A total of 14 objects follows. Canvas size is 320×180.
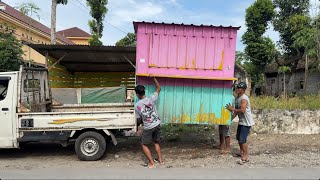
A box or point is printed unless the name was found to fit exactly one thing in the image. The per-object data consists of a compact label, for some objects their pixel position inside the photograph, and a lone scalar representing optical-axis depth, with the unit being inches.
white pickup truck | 185.9
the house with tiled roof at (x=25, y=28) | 575.0
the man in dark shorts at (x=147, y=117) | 178.2
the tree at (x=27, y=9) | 402.1
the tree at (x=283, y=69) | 665.3
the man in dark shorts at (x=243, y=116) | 184.7
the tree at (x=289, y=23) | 678.9
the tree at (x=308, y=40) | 480.9
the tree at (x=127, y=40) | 1185.6
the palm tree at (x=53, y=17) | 506.4
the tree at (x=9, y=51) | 360.9
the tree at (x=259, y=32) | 679.3
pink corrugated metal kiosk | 190.0
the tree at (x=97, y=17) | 762.7
